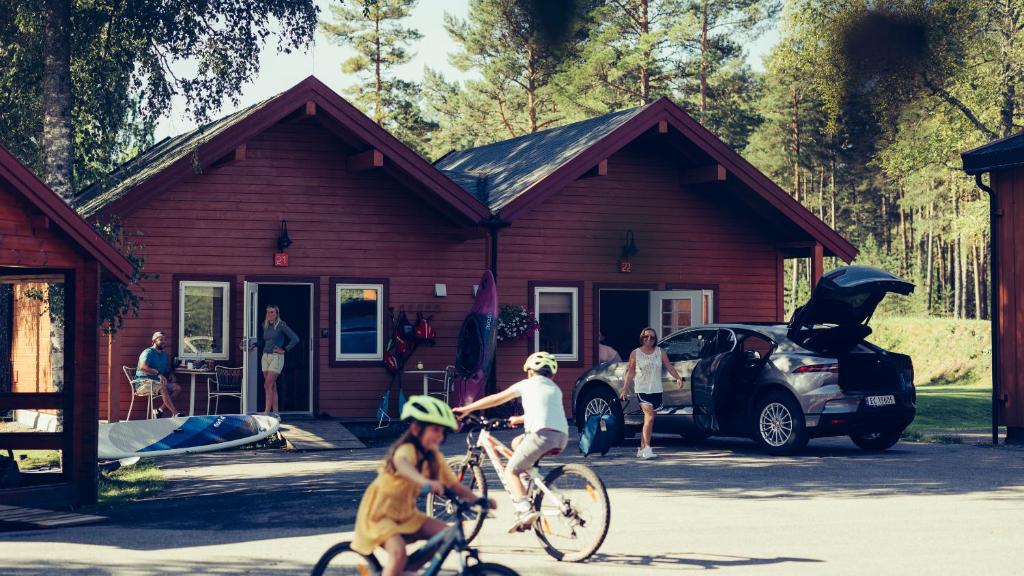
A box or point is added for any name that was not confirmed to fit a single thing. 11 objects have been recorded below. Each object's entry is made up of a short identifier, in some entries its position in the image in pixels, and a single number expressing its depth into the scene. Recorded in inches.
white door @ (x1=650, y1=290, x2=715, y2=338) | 892.0
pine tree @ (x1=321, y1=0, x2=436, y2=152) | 2306.8
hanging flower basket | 846.5
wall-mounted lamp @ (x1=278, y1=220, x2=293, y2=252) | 802.8
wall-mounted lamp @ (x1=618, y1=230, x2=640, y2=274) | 893.8
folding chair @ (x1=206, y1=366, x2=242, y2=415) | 792.3
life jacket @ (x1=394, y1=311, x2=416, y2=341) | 822.5
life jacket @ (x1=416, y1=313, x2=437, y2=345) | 825.5
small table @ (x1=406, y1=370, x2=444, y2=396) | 816.1
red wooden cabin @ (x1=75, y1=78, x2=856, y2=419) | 786.8
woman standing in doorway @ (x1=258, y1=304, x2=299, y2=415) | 779.4
